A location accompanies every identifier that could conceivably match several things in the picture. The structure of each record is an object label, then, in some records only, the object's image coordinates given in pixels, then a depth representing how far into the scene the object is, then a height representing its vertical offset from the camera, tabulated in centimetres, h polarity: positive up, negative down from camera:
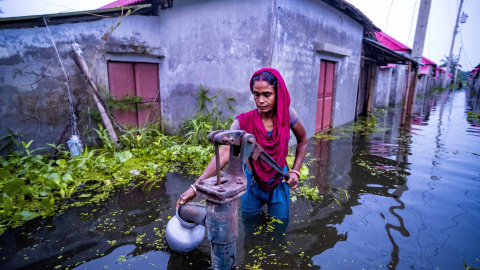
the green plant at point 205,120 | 532 -70
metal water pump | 129 -54
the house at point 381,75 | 952 +81
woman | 180 -40
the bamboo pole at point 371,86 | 1077 +20
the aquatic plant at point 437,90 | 2901 +23
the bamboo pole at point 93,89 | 467 -5
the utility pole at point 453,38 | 2222 +551
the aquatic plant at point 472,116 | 968 -92
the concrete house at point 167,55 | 432 +65
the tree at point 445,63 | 5860 +661
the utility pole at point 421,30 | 1097 +272
